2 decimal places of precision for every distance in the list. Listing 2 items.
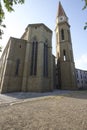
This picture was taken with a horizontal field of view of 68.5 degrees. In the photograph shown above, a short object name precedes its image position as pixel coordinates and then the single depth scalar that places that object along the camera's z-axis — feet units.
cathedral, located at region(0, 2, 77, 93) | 38.14
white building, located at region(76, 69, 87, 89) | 97.48
